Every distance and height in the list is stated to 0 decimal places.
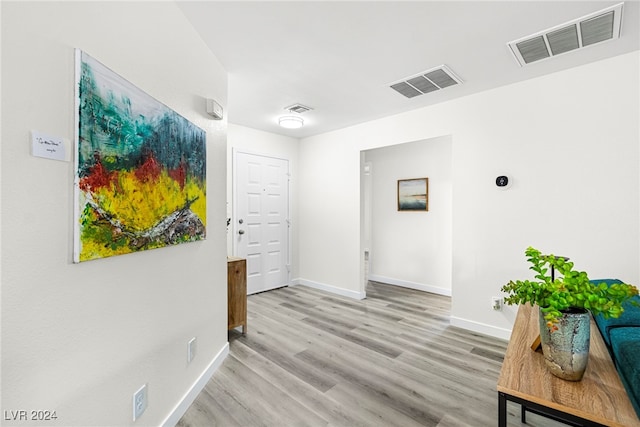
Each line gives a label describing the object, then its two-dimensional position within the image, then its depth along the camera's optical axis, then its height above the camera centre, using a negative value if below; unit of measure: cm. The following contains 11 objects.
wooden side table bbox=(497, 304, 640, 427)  88 -61
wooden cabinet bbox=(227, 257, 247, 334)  281 -80
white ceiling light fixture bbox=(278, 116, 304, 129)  373 +122
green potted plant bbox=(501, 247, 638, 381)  97 -33
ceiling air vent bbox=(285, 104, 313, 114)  339 +128
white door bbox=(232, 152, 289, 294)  421 -9
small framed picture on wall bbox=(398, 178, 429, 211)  468 +33
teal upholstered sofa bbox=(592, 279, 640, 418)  93 -52
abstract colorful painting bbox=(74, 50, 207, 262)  108 +21
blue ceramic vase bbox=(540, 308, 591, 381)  100 -46
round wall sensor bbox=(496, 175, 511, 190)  280 +32
